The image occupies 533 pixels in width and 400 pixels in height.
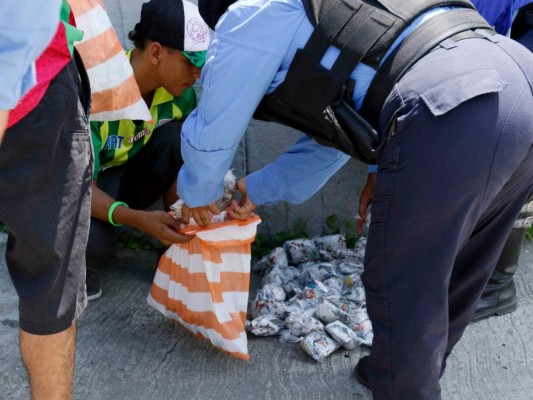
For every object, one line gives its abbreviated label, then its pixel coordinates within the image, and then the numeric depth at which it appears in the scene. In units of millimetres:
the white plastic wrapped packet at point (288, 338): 2994
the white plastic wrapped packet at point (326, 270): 3359
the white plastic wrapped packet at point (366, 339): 2957
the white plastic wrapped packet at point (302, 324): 2973
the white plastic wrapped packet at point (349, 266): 3410
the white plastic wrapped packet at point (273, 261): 3451
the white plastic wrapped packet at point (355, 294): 3209
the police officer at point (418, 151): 1852
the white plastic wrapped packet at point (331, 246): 3562
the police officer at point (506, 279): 3037
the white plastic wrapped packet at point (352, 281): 3295
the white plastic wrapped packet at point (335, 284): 3252
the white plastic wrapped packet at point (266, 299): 3119
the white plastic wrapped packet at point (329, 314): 3006
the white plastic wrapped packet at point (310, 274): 3326
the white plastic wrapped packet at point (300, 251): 3525
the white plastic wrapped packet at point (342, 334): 2916
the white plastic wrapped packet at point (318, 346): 2857
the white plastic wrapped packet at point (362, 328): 2965
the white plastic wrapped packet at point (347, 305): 3109
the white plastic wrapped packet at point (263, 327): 3016
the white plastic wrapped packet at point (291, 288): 3264
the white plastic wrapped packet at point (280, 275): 3320
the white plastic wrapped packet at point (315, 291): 3182
